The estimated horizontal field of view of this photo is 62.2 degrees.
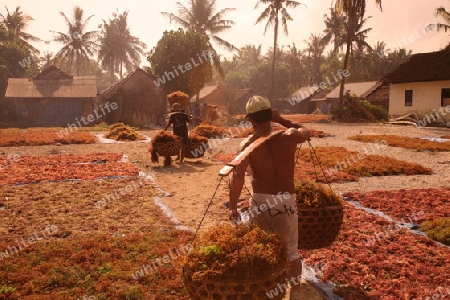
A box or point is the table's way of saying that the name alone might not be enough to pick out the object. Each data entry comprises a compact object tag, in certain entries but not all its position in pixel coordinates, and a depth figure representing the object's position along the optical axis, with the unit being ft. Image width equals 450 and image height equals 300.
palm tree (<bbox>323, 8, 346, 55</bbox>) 181.68
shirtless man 12.17
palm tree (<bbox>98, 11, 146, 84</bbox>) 196.65
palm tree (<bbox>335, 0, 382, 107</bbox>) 117.91
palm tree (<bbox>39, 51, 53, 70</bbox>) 282.19
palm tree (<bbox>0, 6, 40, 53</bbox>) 187.42
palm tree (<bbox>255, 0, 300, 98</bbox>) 144.77
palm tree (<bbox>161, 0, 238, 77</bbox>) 146.61
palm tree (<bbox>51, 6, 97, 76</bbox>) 192.13
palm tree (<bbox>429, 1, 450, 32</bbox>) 113.09
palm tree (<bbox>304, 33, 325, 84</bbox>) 235.61
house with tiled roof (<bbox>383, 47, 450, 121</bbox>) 109.19
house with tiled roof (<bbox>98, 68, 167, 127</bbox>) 118.73
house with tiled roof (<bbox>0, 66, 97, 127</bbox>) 121.90
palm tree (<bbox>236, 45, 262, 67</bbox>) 345.31
